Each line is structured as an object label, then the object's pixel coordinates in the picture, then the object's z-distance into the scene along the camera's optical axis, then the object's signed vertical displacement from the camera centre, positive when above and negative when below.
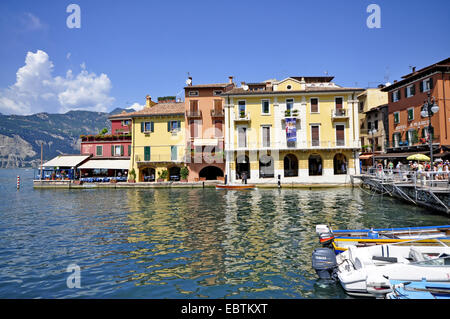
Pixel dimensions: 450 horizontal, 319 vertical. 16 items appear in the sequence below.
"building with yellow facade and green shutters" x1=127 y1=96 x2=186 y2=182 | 43.88 +4.39
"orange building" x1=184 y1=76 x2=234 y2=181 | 42.04 +6.64
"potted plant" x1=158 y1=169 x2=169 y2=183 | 43.03 -0.50
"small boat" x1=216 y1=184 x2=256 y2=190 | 34.25 -1.87
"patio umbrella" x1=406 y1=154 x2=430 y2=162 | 25.89 +0.89
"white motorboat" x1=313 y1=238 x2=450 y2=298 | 7.38 -2.70
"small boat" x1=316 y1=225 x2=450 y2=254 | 10.29 -2.58
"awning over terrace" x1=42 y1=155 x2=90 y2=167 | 46.39 +2.08
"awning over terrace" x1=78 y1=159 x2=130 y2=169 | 45.44 +1.35
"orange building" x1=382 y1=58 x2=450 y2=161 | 30.31 +6.28
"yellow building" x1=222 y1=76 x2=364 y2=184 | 38.25 +5.39
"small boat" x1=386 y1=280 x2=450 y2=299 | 6.43 -2.80
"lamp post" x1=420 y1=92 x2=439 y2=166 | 18.55 +3.77
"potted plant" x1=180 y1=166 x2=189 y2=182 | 41.65 -0.17
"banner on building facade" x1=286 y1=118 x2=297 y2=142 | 38.28 +5.17
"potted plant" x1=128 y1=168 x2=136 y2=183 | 43.72 -0.56
